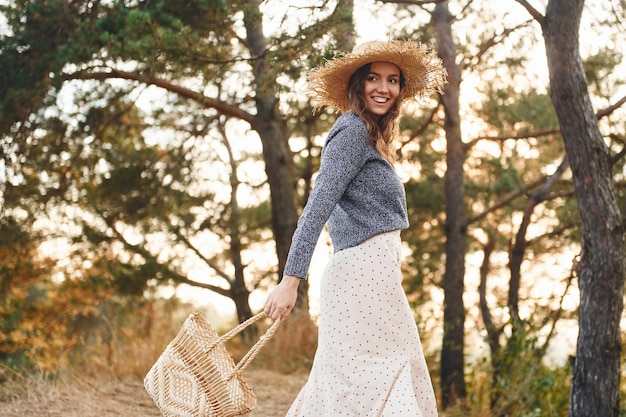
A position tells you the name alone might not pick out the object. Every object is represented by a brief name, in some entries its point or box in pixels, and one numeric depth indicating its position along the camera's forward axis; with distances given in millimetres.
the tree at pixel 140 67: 6492
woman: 2494
